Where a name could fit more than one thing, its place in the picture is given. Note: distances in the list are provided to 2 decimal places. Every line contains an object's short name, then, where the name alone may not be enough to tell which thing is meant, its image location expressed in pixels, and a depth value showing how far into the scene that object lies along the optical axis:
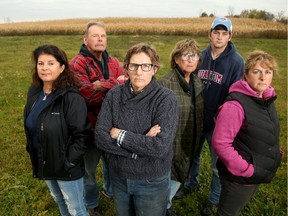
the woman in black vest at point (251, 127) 2.51
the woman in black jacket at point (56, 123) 2.67
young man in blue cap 3.41
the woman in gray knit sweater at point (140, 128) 2.38
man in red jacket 3.05
